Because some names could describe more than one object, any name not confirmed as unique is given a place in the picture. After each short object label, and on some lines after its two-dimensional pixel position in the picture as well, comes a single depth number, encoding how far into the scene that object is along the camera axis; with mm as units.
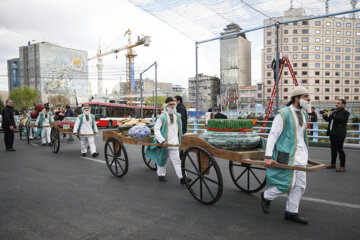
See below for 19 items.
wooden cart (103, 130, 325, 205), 3408
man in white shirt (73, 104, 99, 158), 8289
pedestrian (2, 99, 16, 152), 9859
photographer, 6273
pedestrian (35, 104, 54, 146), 11508
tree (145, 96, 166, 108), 84744
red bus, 26094
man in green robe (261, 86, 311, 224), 3166
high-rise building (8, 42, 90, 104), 89375
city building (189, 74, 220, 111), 105312
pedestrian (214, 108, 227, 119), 10107
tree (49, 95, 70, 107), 68500
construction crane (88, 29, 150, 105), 81688
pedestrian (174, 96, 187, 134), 7323
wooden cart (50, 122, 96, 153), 9074
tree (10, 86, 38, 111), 63812
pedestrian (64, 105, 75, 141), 14148
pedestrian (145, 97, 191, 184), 5039
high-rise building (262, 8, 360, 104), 72938
